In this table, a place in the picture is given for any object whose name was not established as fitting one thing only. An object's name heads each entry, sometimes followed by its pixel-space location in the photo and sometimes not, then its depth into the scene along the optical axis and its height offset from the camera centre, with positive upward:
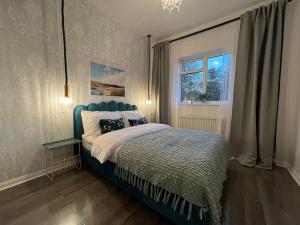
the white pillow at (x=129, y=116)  2.60 -0.25
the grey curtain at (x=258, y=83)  2.17 +0.39
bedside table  1.96 -0.96
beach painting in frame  2.57 +0.49
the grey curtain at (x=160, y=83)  3.51 +0.57
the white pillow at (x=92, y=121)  2.11 -0.29
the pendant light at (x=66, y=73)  2.00 +0.47
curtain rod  2.57 +1.63
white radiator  2.87 -0.43
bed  0.98 -0.63
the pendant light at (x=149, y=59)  3.62 +1.29
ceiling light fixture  1.68 +1.33
